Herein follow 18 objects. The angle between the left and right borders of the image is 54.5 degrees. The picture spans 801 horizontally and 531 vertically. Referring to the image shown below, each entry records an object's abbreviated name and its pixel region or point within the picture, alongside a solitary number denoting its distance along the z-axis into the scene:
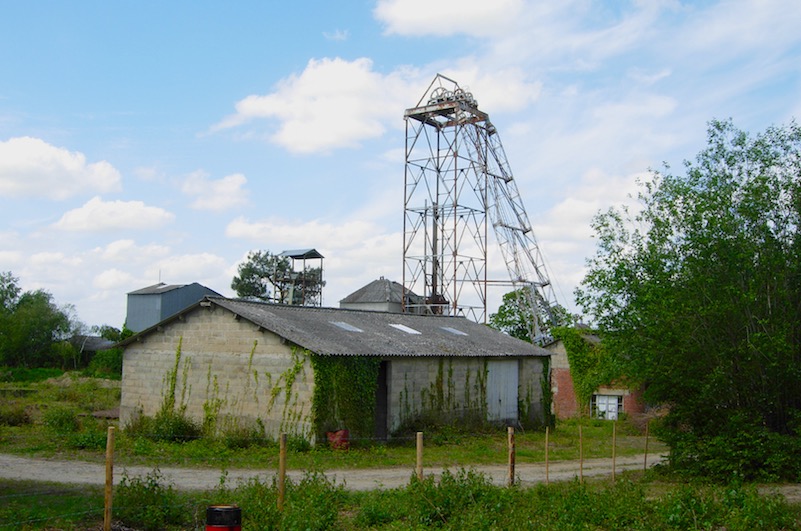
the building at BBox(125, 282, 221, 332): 60.97
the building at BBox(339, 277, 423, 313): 54.44
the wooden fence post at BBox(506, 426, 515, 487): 15.04
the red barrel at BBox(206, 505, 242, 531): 9.04
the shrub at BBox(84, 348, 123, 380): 51.22
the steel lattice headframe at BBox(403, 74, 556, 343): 40.81
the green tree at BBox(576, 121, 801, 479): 17.58
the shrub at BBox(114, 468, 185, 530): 11.27
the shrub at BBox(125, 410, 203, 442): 22.42
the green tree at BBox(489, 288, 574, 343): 56.51
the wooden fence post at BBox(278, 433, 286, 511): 11.88
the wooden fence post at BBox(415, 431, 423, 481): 13.56
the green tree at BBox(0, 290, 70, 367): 59.66
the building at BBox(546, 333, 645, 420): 36.78
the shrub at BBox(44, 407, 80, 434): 23.73
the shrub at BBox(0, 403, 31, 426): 25.34
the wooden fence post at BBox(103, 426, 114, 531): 10.09
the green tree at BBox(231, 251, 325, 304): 79.45
